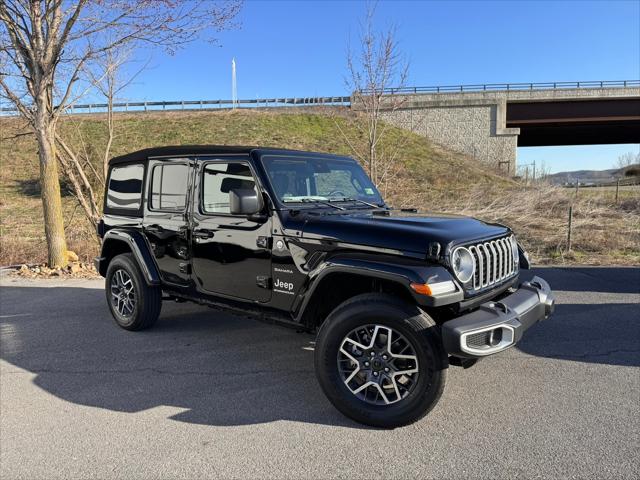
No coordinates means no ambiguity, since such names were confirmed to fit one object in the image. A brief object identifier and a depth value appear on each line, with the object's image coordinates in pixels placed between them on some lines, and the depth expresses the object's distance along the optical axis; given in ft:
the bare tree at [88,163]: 32.30
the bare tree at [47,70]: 26.00
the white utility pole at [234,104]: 144.05
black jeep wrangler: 9.71
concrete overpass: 116.78
